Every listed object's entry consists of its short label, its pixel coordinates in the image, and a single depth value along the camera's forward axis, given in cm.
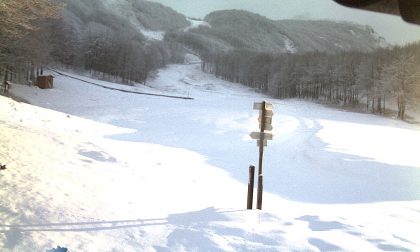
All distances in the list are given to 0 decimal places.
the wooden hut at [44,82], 4572
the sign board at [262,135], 1071
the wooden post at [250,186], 1009
